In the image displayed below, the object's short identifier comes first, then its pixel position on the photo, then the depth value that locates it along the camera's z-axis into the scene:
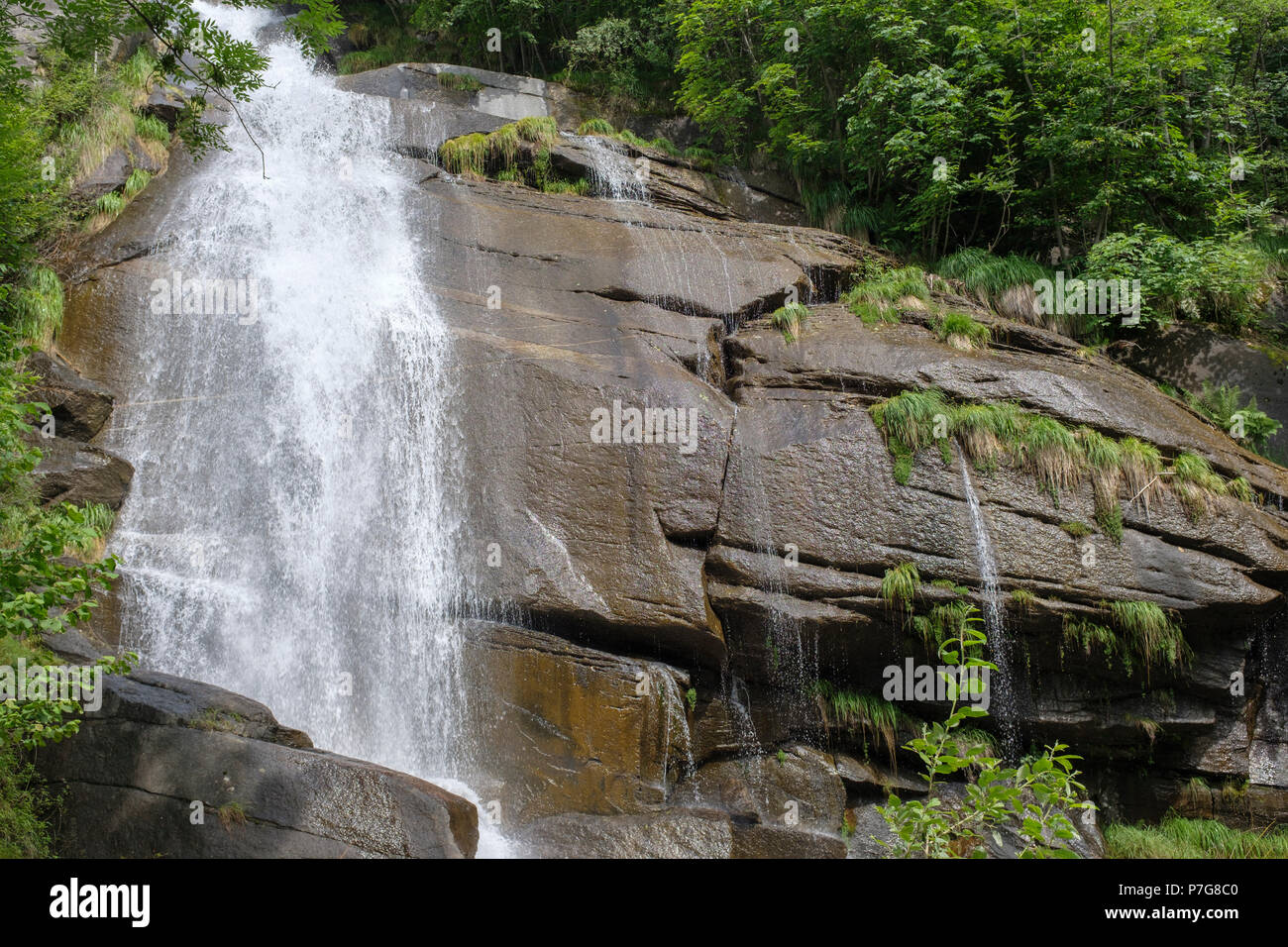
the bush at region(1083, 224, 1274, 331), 12.61
